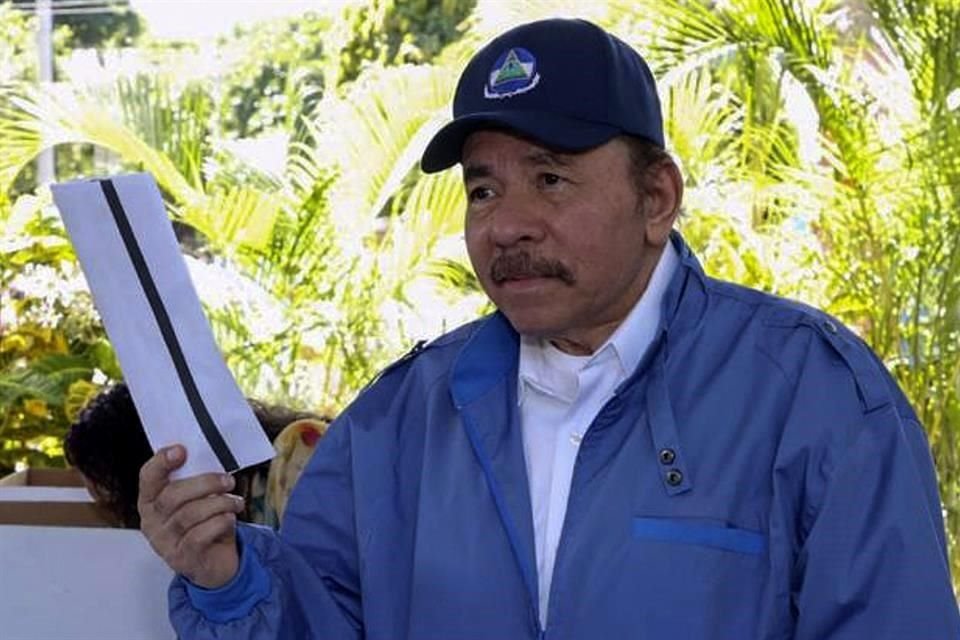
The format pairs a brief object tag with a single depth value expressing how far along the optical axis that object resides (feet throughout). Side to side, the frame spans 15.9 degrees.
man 8.57
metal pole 47.38
